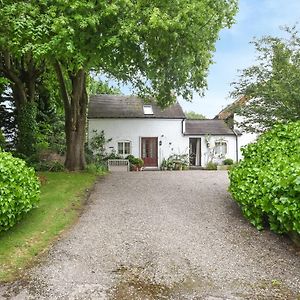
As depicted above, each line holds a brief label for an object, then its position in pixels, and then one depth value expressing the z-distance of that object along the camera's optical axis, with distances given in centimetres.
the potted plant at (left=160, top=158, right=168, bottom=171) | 2557
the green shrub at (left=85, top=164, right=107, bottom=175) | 1669
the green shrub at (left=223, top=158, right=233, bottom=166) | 2648
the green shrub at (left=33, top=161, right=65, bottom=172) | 1672
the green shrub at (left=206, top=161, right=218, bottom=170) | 2525
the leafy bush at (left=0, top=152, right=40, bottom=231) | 681
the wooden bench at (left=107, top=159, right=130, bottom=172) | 2173
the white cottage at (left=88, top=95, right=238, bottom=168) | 2592
